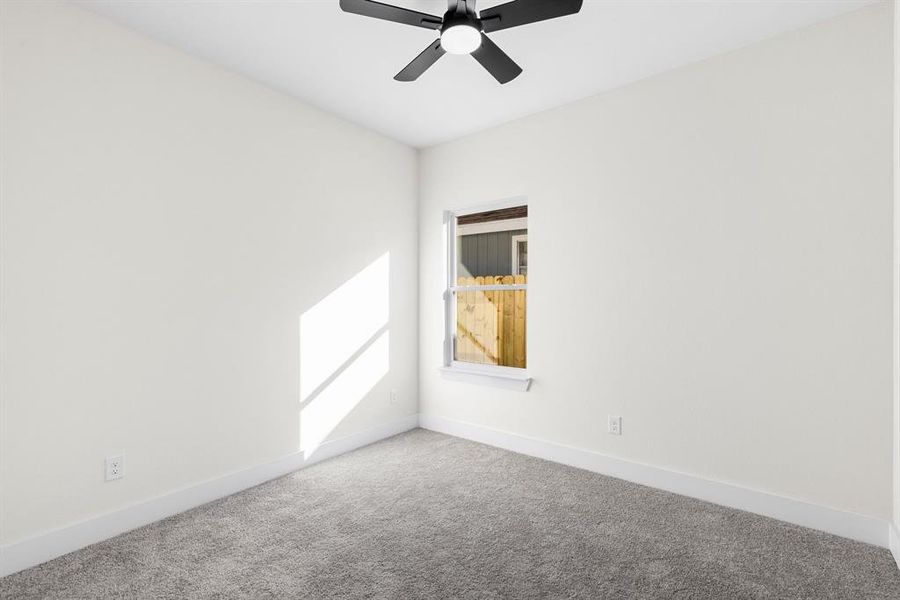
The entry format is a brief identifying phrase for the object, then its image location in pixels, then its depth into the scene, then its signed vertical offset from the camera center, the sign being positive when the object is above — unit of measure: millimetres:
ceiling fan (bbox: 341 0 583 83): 1821 +1195
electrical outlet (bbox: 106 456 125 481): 2256 -892
